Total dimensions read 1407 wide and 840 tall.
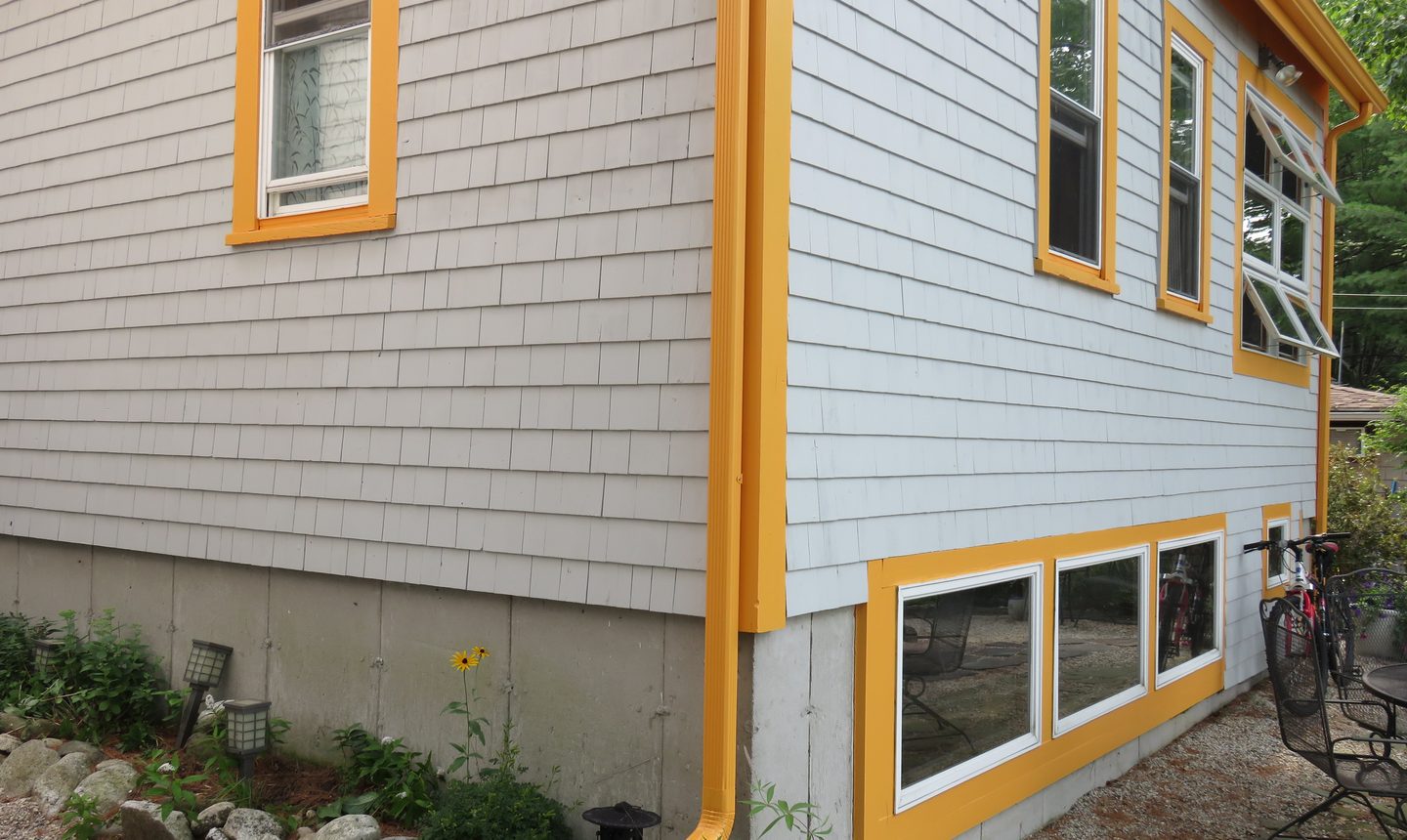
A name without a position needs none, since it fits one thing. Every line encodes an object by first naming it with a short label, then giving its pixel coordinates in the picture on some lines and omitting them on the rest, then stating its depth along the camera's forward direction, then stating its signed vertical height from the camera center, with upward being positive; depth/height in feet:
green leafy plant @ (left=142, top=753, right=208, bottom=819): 14.56 -4.78
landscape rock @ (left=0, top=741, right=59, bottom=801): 16.42 -5.04
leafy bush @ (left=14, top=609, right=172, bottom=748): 17.97 -4.24
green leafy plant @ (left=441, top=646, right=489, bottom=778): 14.17 -3.50
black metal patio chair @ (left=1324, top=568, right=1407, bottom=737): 25.25 -4.34
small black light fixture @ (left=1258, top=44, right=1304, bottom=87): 28.76 +9.79
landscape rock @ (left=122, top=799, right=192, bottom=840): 14.02 -4.95
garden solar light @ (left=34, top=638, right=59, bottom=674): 19.13 -3.89
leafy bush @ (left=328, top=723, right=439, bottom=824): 14.43 -4.58
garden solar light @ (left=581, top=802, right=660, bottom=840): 11.95 -4.09
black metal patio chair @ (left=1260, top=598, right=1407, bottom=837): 15.93 -4.08
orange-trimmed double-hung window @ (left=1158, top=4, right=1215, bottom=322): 23.15 +5.98
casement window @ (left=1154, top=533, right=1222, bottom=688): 23.26 -3.42
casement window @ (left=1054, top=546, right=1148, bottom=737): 18.88 -3.35
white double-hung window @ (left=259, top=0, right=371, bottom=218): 16.84 +5.06
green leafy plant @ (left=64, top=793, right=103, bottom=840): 14.55 -5.14
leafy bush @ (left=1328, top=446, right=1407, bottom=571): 36.47 -2.23
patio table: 15.40 -3.34
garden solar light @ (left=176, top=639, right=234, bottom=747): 17.48 -3.78
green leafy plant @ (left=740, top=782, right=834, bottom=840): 12.07 -4.11
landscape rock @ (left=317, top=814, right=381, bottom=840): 13.56 -4.80
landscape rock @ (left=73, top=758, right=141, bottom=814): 15.52 -4.98
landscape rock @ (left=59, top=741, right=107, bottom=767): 17.01 -4.89
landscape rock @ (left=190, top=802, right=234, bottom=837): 14.32 -4.96
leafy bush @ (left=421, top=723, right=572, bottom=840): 12.81 -4.35
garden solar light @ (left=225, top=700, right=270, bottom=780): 15.67 -4.22
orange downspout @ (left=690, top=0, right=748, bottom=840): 11.76 +0.07
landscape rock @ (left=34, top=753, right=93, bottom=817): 15.90 -5.07
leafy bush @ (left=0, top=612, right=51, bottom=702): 19.15 -3.94
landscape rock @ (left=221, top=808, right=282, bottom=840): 14.05 -4.96
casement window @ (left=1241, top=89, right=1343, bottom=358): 28.43 +5.89
